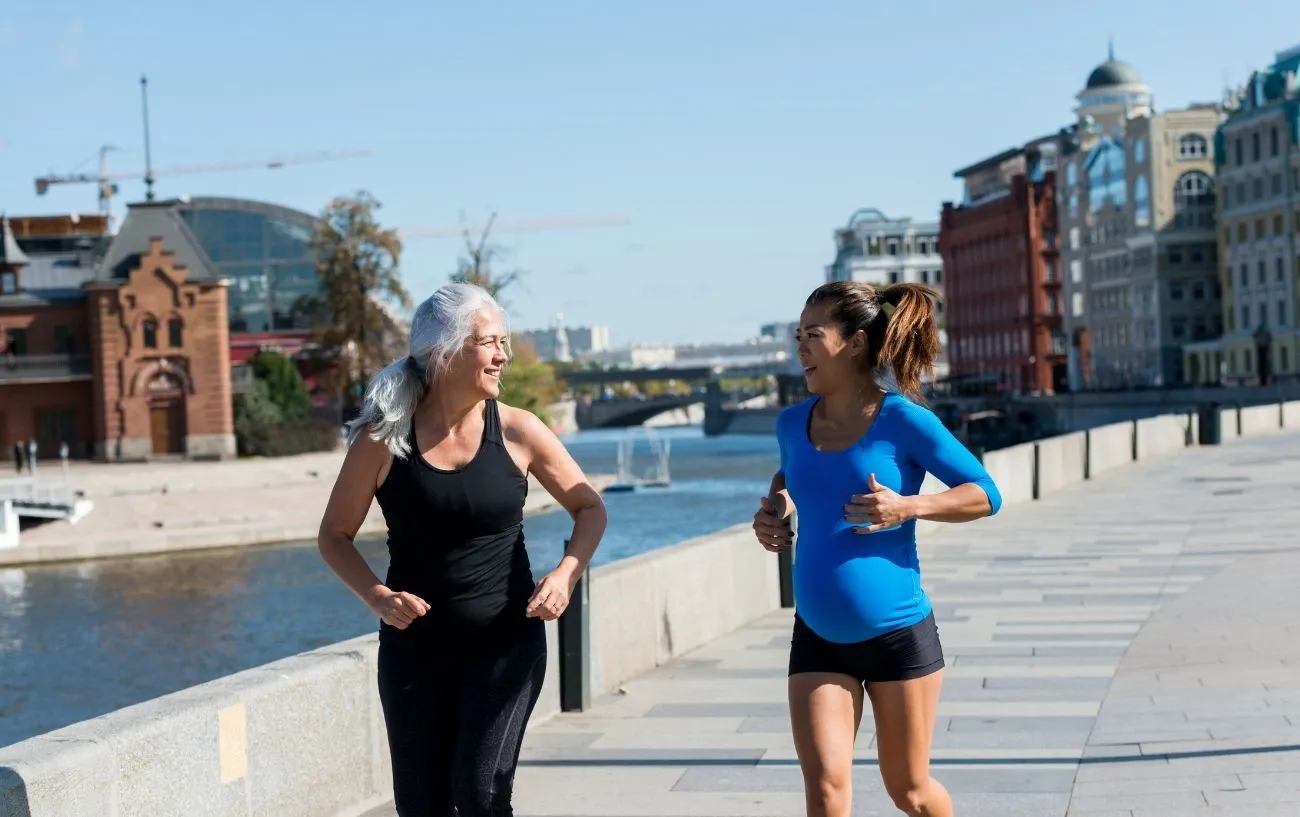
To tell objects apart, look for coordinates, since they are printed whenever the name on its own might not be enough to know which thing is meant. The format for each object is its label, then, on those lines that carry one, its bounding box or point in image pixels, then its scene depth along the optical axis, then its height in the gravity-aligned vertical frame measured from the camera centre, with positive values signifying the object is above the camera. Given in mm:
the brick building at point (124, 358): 78438 +919
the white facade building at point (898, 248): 194625 +10114
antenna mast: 93825 +10713
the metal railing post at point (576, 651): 9727 -1395
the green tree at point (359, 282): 87438 +3945
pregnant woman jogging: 4898 -465
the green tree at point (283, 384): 84125 -356
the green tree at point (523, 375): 80812 -386
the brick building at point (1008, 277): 138625 +5127
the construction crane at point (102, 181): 152125 +15626
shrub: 79875 -2272
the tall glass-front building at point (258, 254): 102312 +6353
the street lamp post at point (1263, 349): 96375 -578
